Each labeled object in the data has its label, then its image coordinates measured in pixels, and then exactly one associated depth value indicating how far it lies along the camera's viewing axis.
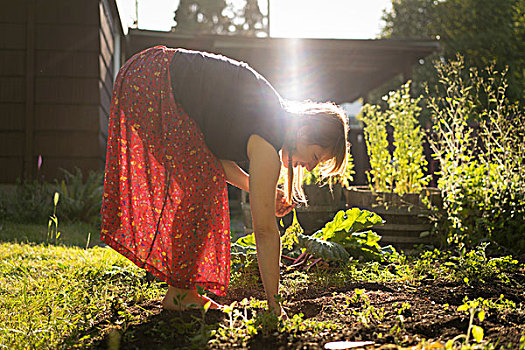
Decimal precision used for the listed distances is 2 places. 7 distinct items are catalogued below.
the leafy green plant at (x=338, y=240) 2.63
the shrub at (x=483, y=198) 3.25
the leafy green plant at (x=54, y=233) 3.68
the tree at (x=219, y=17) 28.41
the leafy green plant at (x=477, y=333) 1.22
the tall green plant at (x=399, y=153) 3.91
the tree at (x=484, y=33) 11.13
